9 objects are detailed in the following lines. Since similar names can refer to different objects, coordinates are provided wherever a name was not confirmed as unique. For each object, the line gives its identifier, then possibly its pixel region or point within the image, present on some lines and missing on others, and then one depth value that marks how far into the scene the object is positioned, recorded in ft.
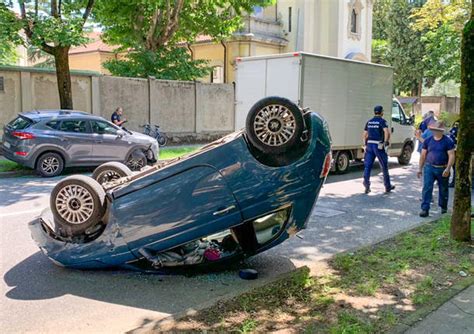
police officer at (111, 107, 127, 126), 58.29
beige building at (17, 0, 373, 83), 102.73
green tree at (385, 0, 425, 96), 149.18
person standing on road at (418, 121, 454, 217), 28.40
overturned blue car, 16.89
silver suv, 41.93
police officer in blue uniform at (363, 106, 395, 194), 36.14
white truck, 41.96
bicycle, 64.66
